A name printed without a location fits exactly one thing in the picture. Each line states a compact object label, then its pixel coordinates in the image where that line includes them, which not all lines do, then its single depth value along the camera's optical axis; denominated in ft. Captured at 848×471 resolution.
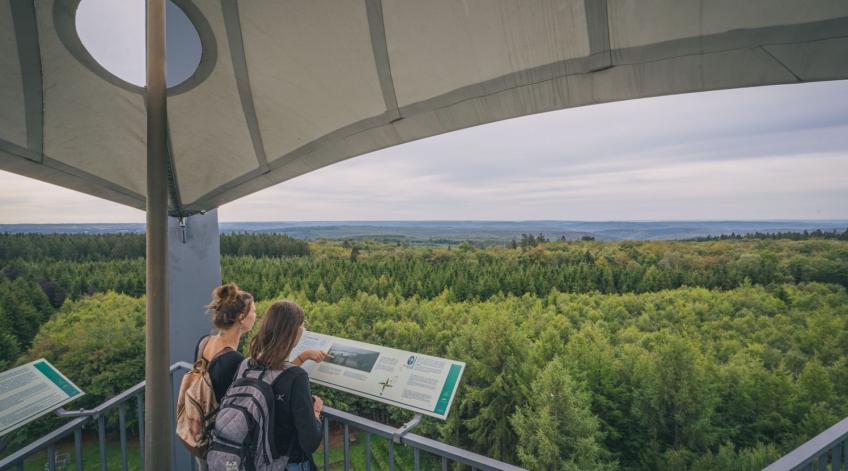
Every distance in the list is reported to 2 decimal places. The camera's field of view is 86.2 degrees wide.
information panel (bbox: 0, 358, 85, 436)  5.59
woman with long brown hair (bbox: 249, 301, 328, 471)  4.71
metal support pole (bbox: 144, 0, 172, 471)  3.73
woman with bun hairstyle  5.28
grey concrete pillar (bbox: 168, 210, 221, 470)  10.63
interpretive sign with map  5.10
